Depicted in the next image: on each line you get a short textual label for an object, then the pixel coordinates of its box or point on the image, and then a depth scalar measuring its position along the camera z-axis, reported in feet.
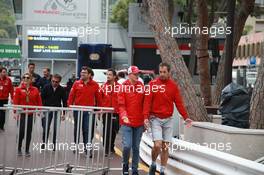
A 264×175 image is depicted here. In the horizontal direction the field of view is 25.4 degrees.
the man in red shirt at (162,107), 31.53
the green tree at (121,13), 139.29
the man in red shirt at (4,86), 57.31
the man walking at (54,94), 46.55
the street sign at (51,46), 124.06
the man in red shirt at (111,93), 43.88
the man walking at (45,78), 57.17
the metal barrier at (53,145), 30.81
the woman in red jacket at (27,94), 41.24
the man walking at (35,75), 52.58
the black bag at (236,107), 33.65
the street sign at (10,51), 152.97
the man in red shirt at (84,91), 41.67
